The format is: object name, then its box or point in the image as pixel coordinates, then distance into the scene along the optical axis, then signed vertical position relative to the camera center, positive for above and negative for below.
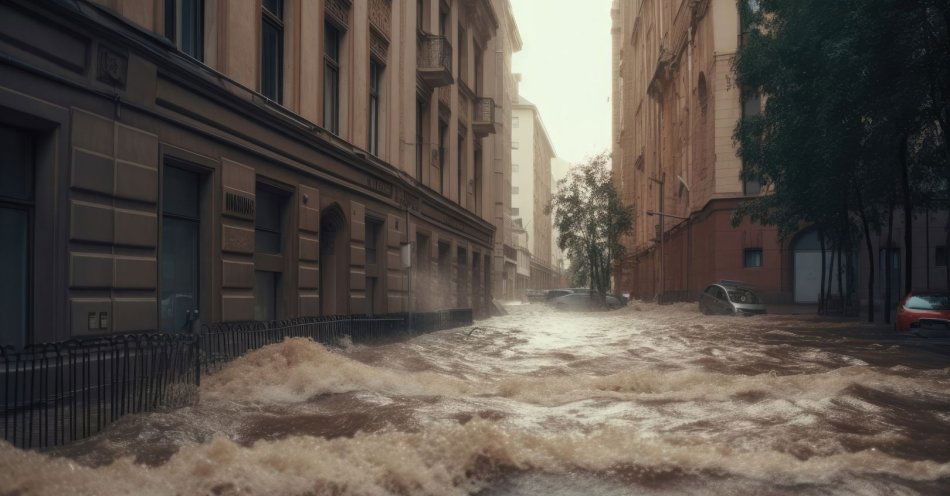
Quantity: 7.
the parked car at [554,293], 62.53 -1.99
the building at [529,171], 105.38 +12.15
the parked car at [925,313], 19.44 -1.03
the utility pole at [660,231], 60.41 +2.68
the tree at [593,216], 59.66 +3.59
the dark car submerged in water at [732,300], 32.81 -1.29
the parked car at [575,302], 53.72 -2.22
